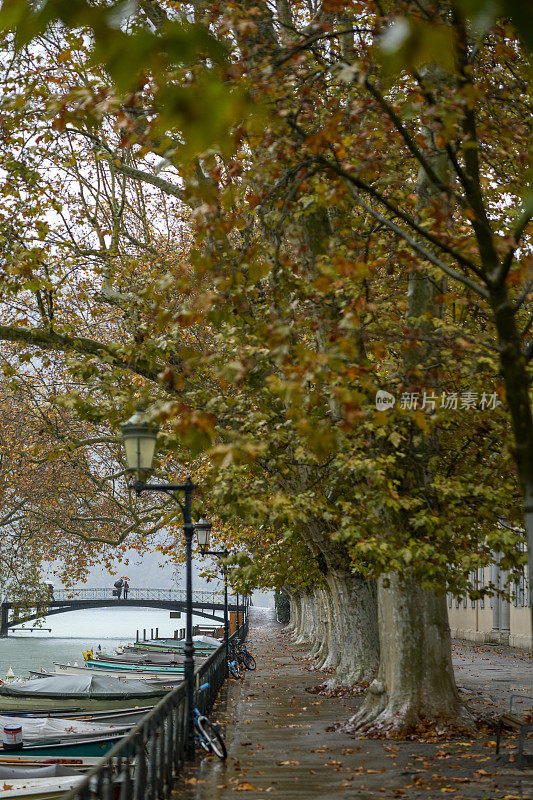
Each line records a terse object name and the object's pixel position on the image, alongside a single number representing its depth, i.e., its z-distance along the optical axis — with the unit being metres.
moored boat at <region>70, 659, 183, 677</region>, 41.81
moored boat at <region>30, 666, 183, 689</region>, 36.35
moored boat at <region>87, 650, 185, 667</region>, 46.81
